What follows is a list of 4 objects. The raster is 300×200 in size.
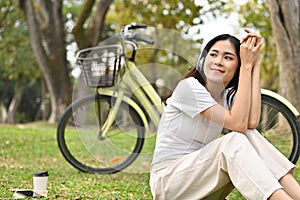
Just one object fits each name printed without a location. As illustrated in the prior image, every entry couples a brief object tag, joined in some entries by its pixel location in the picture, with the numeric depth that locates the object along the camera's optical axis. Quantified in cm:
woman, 252
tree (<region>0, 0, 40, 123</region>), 1864
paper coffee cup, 335
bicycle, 434
